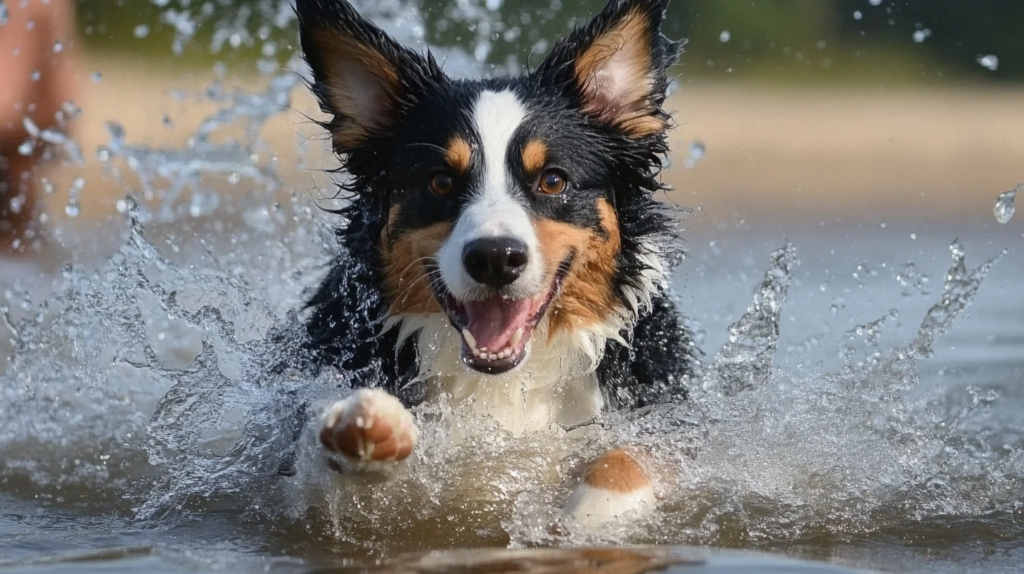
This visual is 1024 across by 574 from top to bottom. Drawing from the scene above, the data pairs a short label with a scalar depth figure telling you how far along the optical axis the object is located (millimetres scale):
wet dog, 7441
